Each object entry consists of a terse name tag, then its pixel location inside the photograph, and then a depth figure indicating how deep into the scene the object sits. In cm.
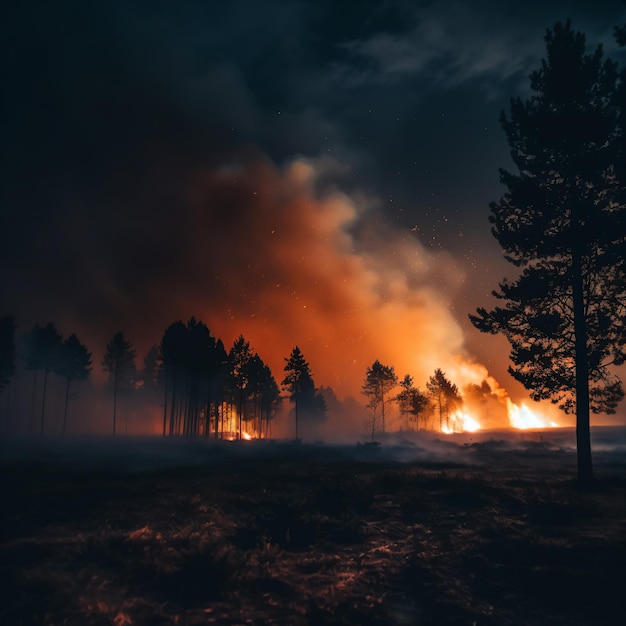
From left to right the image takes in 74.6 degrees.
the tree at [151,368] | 8397
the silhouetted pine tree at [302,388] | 6781
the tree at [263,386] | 6956
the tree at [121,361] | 7044
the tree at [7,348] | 5572
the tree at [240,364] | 6598
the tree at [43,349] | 6256
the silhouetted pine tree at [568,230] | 1599
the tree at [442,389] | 8200
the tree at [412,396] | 7606
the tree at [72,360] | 6406
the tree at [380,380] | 7794
